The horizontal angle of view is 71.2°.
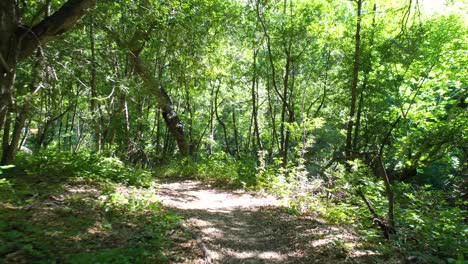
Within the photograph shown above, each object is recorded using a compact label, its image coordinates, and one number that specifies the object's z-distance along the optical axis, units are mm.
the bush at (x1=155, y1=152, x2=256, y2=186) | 11823
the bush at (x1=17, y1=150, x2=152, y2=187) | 7535
